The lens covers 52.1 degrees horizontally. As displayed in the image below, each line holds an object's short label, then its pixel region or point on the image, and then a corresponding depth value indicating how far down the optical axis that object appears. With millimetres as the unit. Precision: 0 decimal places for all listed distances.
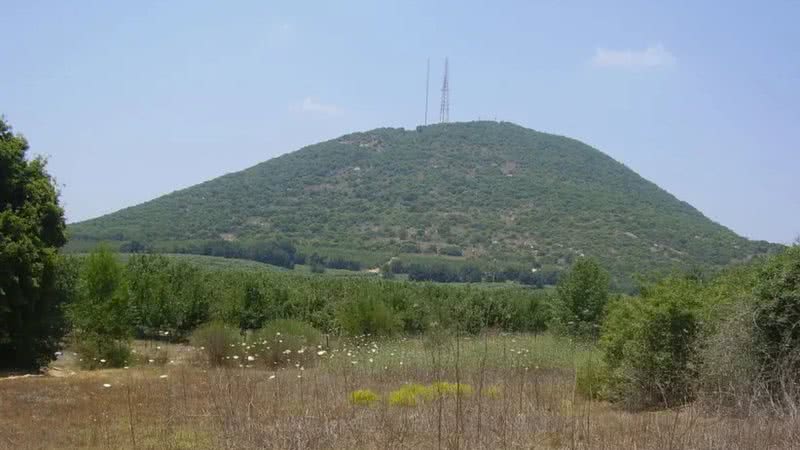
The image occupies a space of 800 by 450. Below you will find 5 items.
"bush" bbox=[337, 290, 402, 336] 30406
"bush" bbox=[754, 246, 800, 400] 11211
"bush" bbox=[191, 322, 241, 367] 22672
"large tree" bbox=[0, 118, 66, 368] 20875
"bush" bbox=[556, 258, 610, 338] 30109
